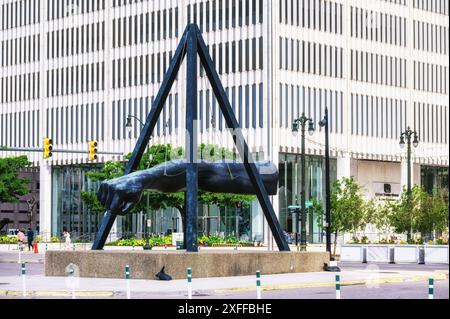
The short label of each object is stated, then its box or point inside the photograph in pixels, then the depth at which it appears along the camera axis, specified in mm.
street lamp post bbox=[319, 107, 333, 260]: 51050
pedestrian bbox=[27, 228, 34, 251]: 80650
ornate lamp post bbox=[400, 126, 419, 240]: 63644
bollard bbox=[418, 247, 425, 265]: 52625
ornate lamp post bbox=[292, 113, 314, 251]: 57444
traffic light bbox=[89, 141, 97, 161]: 49719
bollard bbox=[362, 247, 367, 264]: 55862
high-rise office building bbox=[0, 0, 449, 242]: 87875
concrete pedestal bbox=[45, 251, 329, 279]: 33438
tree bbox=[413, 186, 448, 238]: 67438
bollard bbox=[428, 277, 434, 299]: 17462
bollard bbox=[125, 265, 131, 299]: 24119
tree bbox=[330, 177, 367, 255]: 68562
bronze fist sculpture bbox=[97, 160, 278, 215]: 35688
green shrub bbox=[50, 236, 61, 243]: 90312
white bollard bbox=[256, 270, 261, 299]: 22023
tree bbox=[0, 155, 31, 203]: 94125
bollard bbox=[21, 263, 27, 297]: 25942
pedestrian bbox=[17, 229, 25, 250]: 82056
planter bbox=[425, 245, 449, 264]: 52656
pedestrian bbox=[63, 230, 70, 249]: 72838
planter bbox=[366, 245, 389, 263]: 55281
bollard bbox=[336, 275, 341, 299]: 19906
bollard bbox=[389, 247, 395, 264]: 54397
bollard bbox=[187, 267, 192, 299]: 23169
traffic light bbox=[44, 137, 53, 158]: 47938
